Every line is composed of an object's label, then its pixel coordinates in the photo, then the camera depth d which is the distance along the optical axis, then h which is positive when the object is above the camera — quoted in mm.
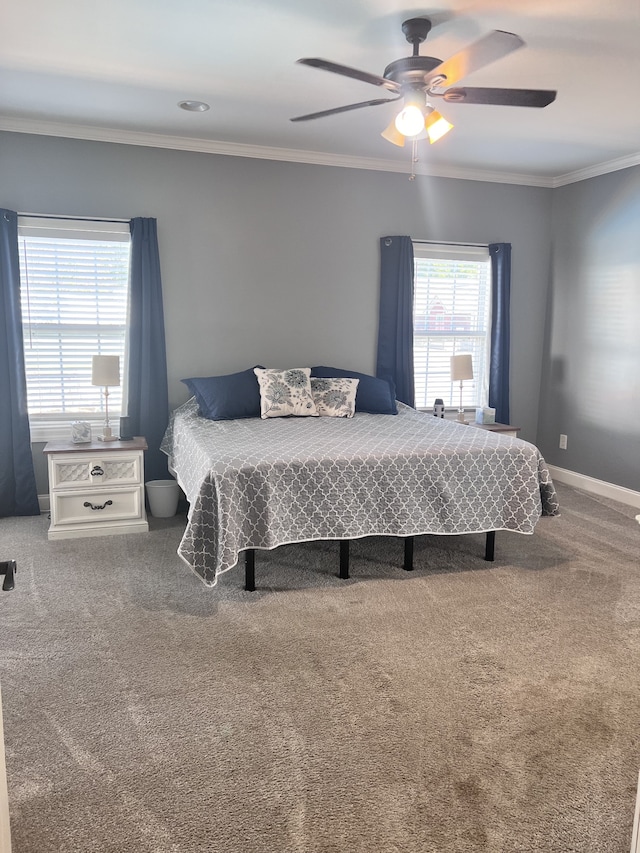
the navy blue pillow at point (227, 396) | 4352 -401
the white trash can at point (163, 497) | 4441 -1116
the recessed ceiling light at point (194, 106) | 3723 +1365
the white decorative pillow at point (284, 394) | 4426 -392
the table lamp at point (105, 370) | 4121 -213
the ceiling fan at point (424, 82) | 2447 +1052
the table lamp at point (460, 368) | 5027 -235
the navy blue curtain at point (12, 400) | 4160 -416
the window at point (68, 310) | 4324 +187
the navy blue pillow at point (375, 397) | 4742 -439
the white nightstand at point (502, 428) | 5000 -705
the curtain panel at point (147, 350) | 4449 -90
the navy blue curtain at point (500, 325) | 5391 +113
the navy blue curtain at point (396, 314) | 5098 +193
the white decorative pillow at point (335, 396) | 4566 -420
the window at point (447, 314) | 5336 +208
